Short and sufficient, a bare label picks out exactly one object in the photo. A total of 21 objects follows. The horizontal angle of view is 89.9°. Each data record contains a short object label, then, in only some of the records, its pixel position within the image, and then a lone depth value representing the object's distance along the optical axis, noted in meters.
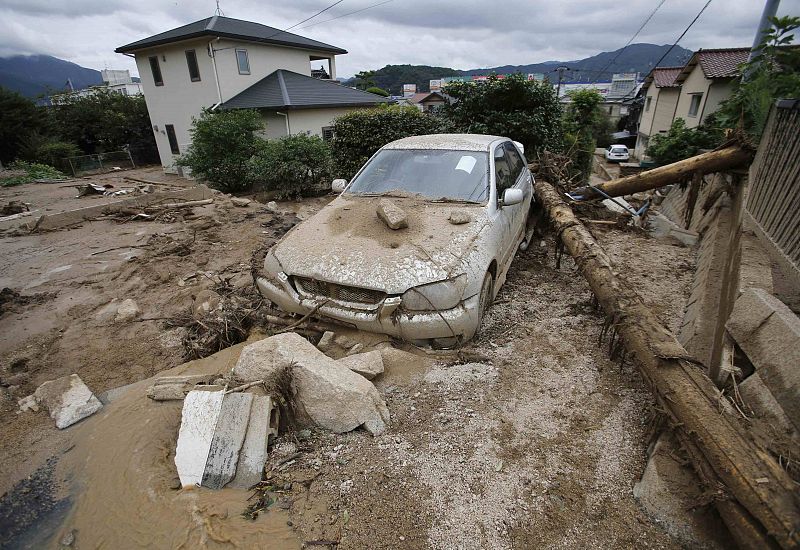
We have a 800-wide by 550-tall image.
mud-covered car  3.34
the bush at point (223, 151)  13.18
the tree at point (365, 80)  42.06
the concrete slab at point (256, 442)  2.33
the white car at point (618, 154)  28.48
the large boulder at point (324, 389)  2.67
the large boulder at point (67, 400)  2.93
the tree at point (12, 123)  24.19
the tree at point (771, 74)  5.27
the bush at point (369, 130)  11.64
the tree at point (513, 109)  11.16
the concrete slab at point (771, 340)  2.26
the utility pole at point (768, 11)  8.98
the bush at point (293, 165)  11.45
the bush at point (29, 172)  16.14
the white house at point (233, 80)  18.23
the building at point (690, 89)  20.61
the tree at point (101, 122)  27.11
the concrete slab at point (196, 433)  2.29
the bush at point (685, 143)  13.45
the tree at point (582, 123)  14.47
